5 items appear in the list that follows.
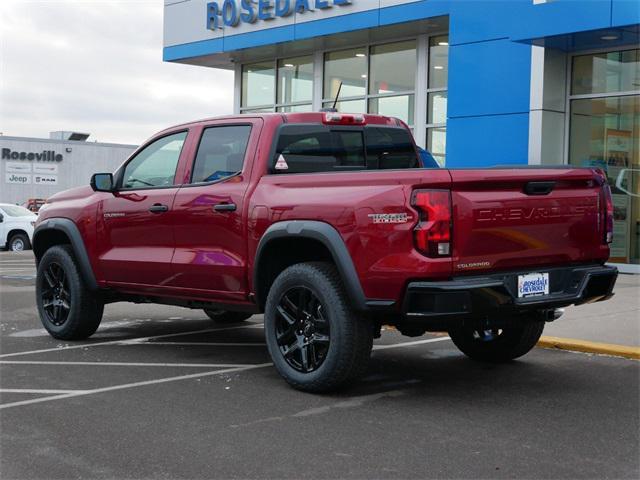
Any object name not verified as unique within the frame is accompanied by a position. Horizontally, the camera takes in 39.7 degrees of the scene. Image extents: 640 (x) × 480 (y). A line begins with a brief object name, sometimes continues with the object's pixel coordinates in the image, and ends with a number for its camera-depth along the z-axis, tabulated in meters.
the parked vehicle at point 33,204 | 46.69
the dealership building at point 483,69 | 14.34
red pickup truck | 5.39
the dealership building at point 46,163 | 54.19
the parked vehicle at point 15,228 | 24.83
